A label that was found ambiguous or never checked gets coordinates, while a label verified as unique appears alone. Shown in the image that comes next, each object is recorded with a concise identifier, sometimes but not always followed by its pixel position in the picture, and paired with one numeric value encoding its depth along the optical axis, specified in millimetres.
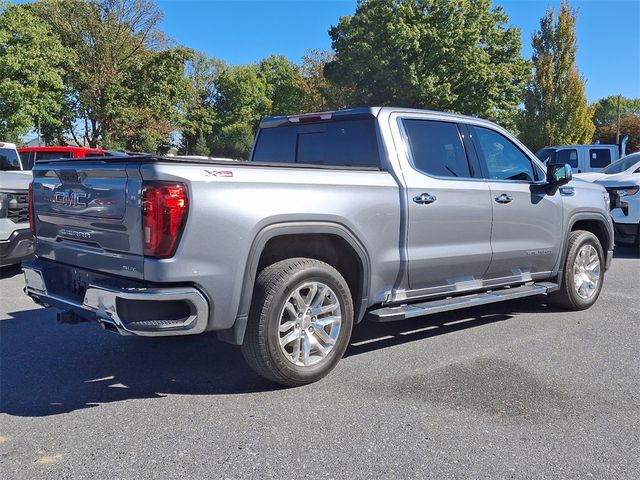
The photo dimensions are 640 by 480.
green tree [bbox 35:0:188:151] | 30234
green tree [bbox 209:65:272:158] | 54156
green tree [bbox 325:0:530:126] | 30031
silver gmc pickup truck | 3348
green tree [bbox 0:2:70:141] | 24172
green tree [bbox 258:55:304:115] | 49969
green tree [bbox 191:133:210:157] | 51656
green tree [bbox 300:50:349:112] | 41303
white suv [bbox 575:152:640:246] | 10141
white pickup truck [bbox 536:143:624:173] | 16297
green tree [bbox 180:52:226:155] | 51938
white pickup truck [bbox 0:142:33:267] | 7160
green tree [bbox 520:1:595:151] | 30500
